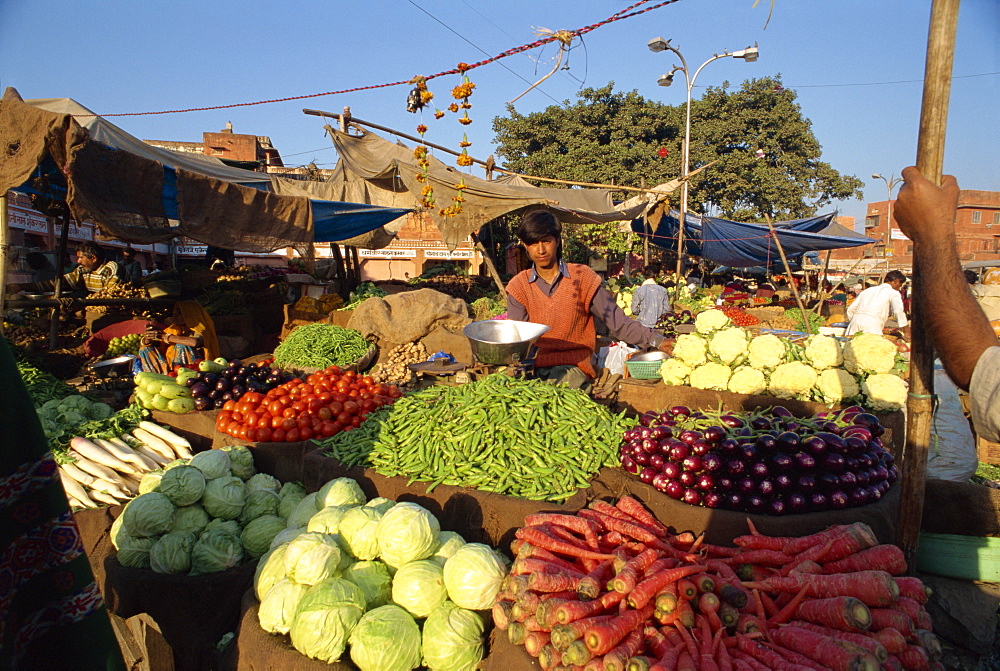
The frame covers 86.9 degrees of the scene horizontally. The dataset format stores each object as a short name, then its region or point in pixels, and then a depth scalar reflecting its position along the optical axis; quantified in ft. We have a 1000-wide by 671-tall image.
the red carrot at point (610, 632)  5.51
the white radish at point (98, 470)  12.41
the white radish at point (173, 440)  14.51
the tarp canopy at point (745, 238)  55.16
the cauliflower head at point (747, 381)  14.94
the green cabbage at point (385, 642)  6.64
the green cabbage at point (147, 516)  9.92
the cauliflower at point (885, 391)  13.33
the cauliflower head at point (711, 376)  15.35
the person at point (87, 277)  28.89
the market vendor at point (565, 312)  13.99
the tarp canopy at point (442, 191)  29.35
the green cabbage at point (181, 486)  10.57
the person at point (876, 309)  29.14
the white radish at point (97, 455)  12.71
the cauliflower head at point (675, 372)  15.96
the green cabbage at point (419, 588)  7.43
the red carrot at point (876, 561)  6.39
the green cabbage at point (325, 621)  6.73
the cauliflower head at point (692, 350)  15.99
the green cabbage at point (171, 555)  9.55
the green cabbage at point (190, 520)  10.41
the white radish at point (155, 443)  14.17
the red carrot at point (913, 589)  6.10
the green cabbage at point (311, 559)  7.50
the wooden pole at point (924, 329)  5.80
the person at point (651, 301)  31.89
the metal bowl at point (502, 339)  11.67
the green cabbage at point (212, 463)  11.28
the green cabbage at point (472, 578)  7.20
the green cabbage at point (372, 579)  7.70
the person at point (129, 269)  31.40
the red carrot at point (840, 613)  5.51
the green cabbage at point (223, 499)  10.85
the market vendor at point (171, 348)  20.31
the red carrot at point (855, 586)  5.86
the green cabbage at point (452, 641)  6.83
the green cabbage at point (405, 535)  7.75
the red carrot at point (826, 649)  5.05
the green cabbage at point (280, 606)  7.25
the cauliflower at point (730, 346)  15.78
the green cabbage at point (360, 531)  8.20
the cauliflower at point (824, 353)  14.58
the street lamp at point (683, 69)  44.86
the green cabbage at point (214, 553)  9.70
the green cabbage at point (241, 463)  12.11
